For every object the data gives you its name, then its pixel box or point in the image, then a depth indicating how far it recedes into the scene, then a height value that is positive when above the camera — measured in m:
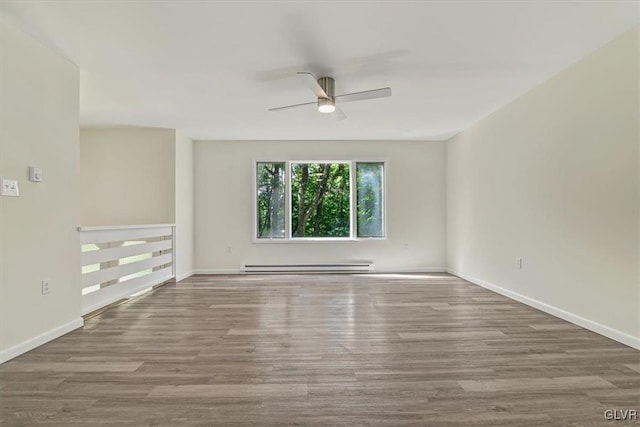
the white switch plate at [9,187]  2.20 +0.21
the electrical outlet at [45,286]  2.51 -0.55
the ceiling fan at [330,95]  2.88 +1.11
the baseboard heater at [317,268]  5.65 -0.94
